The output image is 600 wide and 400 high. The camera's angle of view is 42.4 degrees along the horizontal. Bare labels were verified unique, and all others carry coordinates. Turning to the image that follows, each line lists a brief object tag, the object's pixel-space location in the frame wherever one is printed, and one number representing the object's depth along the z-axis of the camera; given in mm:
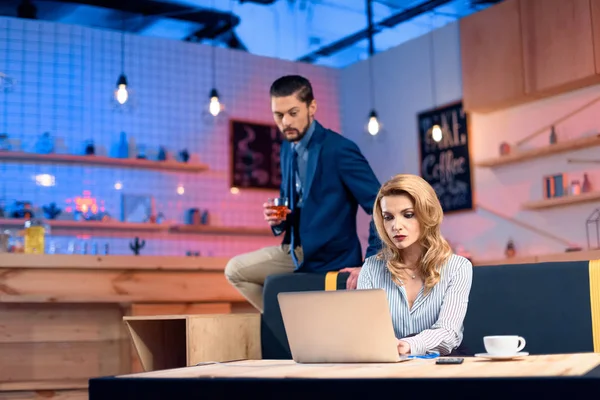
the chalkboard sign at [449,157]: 7227
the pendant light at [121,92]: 6309
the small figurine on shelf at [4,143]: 6871
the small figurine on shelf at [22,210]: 6867
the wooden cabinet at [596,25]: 5801
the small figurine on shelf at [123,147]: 7336
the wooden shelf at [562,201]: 5949
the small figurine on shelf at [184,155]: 7703
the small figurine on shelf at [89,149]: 7203
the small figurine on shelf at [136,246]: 5573
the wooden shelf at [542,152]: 6004
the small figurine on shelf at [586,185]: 6078
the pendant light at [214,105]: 6683
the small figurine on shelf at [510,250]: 6620
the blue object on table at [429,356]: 2055
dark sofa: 2771
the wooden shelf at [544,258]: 5039
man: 3561
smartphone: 1778
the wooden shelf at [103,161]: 6922
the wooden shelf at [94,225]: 6816
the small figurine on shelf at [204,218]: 7676
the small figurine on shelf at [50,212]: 6977
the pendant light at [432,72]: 7578
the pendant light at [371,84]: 7094
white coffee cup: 1875
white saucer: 1839
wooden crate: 3480
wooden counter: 4129
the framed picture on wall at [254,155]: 8102
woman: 2574
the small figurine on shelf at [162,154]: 7545
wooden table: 1378
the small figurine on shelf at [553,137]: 6355
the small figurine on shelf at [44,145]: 6973
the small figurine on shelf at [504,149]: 6754
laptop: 1896
